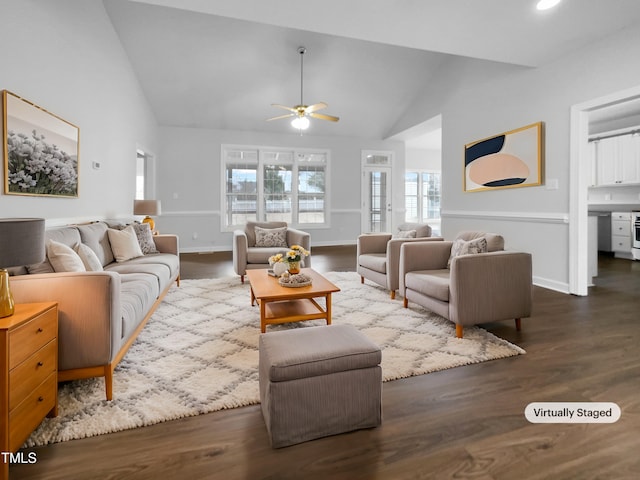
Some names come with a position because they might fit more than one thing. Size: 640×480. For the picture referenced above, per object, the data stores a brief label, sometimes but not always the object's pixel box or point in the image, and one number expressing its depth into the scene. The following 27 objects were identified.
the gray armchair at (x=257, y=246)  4.73
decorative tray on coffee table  3.04
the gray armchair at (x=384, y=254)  3.85
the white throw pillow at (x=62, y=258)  2.27
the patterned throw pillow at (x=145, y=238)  4.37
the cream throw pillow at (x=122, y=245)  3.84
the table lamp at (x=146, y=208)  5.66
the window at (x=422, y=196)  10.91
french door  9.17
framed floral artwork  2.68
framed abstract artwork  4.52
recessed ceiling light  3.22
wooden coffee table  2.79
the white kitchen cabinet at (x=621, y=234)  6.67
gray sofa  1.80
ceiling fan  5.01
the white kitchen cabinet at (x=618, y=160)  6.67
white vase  3.34
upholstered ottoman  1.51
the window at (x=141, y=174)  7.39
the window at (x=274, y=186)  8.27
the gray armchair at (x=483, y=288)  2.71
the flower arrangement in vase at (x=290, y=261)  3.36
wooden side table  1.33
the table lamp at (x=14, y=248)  1.47
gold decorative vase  3.38
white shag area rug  1.78
